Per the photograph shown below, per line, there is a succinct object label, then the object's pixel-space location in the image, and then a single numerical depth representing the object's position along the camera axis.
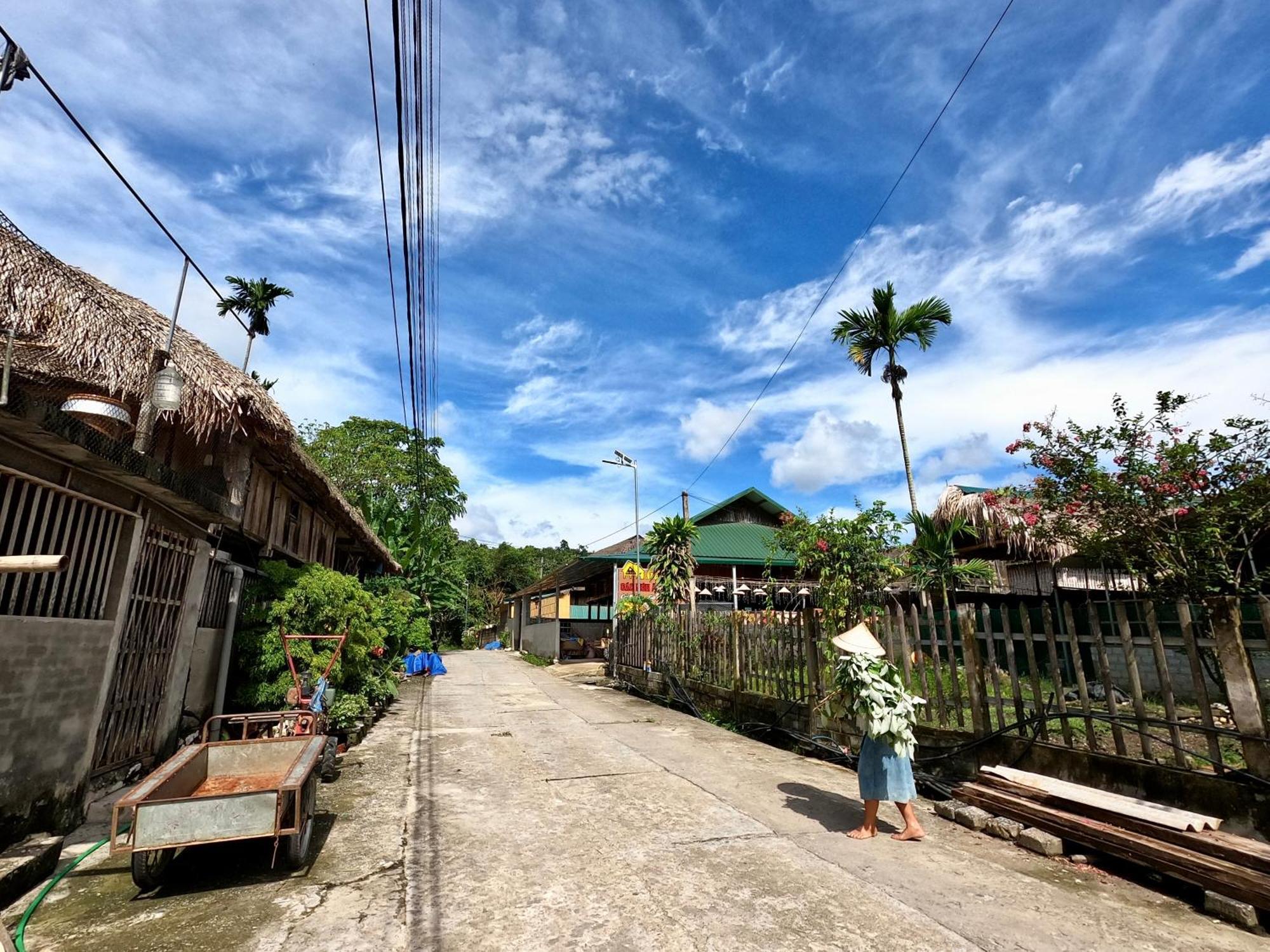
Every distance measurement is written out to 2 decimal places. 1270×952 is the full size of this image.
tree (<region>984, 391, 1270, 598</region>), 5.48
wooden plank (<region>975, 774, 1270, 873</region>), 3.32
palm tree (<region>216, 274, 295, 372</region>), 26.56
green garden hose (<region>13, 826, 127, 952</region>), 3.01
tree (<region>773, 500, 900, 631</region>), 10.34
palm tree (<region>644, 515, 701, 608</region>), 17.37
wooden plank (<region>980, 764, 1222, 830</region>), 3.71
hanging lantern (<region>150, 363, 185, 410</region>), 4.79
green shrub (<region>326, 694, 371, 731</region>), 7.67
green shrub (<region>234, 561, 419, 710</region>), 7.49
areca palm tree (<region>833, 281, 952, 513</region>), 20.50
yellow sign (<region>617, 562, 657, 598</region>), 21.48
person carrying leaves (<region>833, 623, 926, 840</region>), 4.54
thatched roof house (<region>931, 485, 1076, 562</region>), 13.27
